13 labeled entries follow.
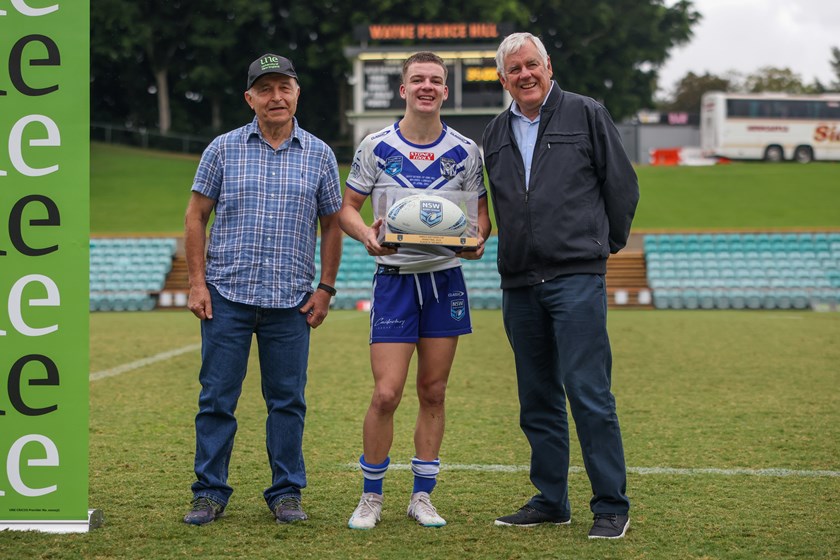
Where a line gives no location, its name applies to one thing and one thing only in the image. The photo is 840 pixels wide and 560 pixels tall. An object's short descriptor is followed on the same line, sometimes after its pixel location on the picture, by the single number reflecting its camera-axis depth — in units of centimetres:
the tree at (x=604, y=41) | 5553
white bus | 4953
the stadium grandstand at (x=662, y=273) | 2145
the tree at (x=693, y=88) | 7262
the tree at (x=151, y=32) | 5031
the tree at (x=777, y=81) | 7150
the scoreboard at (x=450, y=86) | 3741
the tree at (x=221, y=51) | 5206
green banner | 411
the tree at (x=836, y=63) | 7784
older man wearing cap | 457
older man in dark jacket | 429
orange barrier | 5016
